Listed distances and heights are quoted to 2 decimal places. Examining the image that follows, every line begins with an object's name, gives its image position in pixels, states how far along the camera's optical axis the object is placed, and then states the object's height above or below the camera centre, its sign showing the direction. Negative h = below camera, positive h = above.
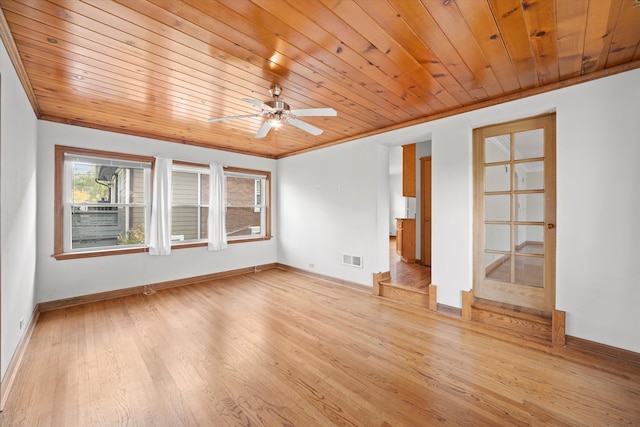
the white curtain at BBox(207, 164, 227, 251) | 4.82 +0.07
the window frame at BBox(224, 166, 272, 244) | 5.72 +0.21
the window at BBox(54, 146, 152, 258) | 3.58 +0.17
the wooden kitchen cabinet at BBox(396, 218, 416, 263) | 5.48 -0.54
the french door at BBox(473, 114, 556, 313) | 2.77 +0.01
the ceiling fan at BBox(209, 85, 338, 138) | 2.42 +0.96
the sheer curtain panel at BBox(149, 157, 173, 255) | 4.22 +0.04
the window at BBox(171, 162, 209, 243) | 4.72 +0.18
